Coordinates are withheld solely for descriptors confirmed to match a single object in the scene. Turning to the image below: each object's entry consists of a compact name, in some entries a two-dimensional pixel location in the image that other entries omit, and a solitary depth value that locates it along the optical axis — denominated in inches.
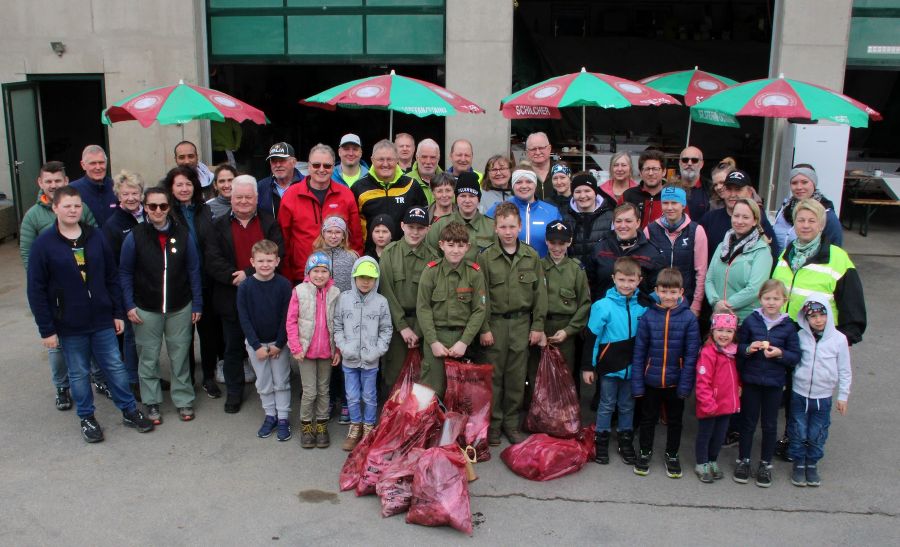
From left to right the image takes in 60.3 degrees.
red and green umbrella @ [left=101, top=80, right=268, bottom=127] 278.4
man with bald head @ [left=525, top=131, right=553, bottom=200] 272.7
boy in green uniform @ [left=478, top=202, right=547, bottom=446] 215.9
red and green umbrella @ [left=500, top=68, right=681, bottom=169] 292.4
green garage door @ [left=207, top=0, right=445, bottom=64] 460.1
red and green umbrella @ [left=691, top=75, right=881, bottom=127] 286.0
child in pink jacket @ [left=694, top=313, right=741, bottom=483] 196.5
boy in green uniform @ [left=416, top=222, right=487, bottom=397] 211.6
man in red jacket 244.7
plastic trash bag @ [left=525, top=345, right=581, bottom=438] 218.8
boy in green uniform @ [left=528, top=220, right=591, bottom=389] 221.9
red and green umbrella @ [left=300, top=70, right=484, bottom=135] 292.0
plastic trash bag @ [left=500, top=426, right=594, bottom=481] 201.2
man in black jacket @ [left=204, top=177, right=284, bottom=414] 237.3
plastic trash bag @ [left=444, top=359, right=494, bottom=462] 209.8
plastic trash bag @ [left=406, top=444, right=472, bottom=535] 175.6
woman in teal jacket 215.0
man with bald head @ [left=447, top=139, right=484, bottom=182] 275.0
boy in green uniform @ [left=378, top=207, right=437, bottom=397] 220.7
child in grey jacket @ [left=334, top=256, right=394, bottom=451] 214.4
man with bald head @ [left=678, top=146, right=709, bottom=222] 279.9
